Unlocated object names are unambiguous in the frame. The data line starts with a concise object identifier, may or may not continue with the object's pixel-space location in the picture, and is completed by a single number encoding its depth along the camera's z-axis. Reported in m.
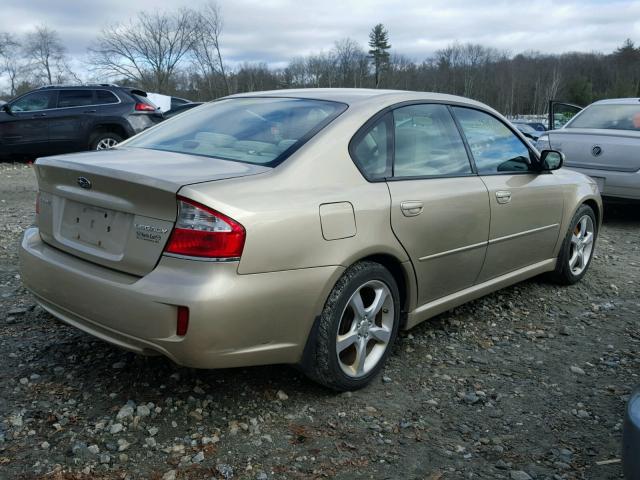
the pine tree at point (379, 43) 84.44
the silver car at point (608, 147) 7.02
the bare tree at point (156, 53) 51.88
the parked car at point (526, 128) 24.34
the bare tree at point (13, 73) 67.06
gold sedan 2.38
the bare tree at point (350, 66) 69.50
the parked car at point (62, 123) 11.20
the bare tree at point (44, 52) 71.12
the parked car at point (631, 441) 1.72
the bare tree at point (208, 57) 51.50
